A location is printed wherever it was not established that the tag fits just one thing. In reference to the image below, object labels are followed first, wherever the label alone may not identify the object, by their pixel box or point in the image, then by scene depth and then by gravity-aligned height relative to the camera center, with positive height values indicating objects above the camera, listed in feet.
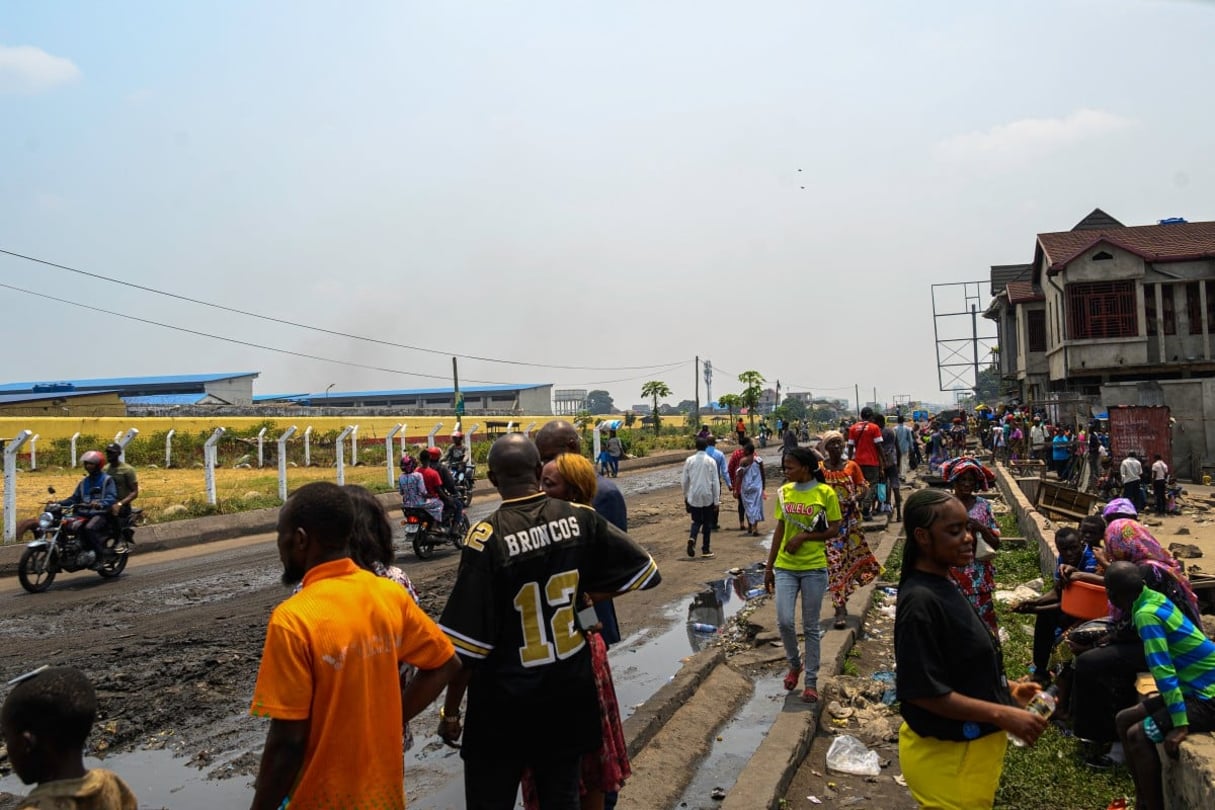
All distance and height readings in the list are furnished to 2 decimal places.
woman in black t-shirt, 9.70 -3.02
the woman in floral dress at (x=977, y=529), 19.35 -2.70
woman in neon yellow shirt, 20.65 -3.18
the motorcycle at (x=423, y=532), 44.04 -4.88
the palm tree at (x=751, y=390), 220.23 +6.34
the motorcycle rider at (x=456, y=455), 53.47 -1.48
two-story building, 94.53 +9.47
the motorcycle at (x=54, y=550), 37.04 -4.22
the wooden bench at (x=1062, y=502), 45.83 -5.22
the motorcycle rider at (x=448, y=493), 45.19 -3.12
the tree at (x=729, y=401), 235.65 +4.24
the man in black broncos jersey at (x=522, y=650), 10.14 -2.52
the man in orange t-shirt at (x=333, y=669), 8.02 -2.14
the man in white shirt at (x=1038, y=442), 85.56 -3.65
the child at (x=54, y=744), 7.18 -2.35
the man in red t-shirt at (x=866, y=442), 45.57 -1.52
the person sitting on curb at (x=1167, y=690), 13.32 -4.26
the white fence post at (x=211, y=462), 57.47 -1.36
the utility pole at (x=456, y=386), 130.61 +6.22
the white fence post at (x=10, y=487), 44.04 -1.89
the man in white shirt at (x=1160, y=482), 56.80 -5.20
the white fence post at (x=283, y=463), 62.46 -1.80
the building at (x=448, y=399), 291.17 +10.82
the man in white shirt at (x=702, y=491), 41.91 -3.33
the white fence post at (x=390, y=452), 79.87 -1.72
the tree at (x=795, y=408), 377.99 +2.72
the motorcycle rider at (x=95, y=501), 38.40 -2.31
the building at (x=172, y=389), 221.05 +14.06
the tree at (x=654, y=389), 221.66 +7.72
